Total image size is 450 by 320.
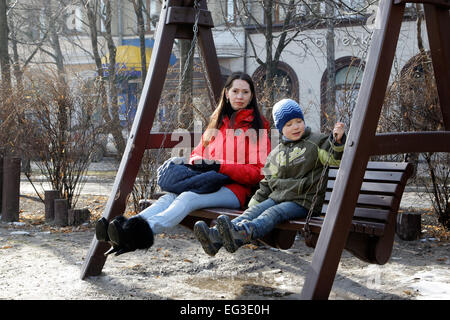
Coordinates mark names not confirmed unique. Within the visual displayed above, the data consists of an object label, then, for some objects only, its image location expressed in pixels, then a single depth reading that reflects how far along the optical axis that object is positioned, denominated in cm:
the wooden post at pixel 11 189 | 1434
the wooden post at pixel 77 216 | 1407
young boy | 680
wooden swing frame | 627
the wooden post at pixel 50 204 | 1443
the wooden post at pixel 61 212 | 1408
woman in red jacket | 723
